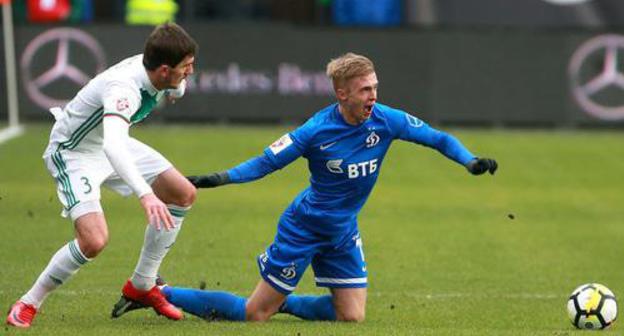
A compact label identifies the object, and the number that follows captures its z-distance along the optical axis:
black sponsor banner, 45.03
